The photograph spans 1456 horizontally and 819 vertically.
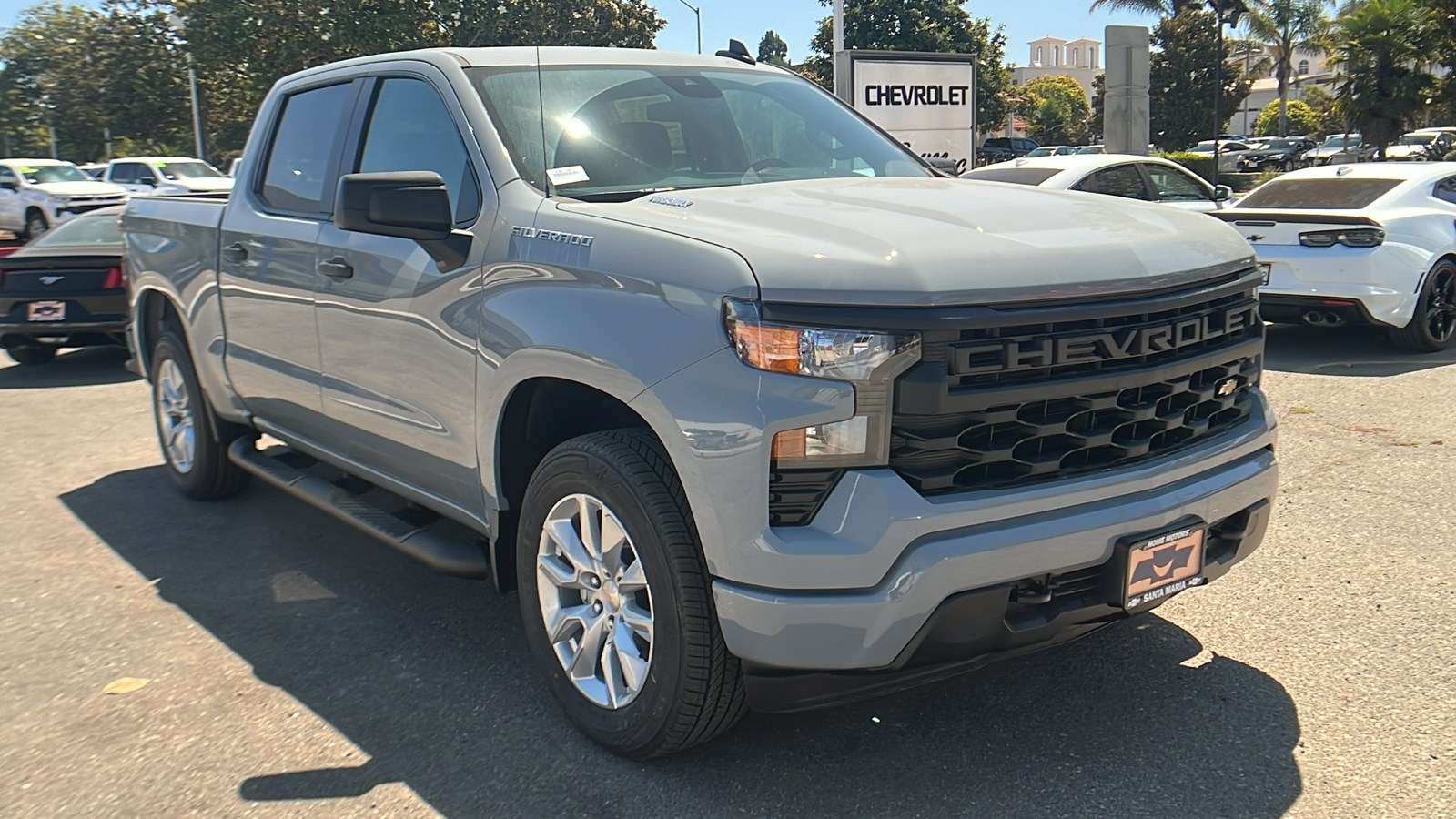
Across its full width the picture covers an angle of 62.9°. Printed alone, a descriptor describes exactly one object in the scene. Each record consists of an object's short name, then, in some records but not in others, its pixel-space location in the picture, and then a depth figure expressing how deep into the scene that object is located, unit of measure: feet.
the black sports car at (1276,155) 142.10
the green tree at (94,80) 144.15
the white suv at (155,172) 82.60
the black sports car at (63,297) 32.24
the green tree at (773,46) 403.54
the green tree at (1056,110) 279.69
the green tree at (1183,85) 161.48
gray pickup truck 8.70
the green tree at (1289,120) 209.87
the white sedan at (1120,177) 33.55
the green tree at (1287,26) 199.31
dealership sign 48.16
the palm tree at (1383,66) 94.27
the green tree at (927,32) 191.01
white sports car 27.55
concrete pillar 62.23
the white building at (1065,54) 523.29
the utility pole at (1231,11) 170.60
